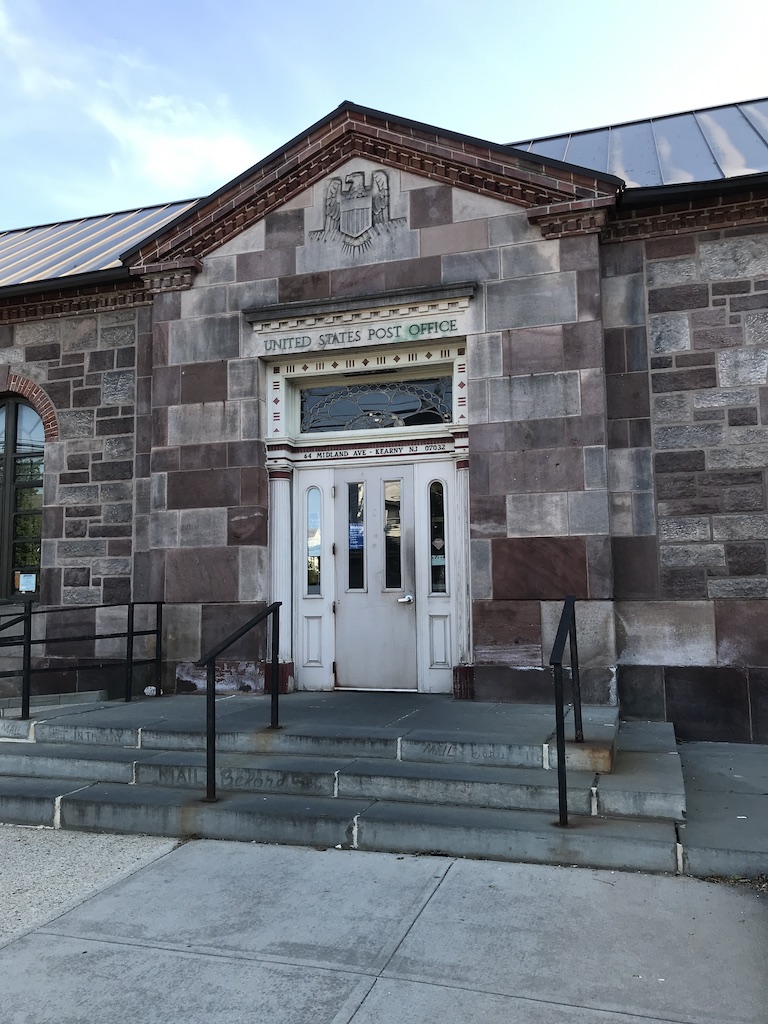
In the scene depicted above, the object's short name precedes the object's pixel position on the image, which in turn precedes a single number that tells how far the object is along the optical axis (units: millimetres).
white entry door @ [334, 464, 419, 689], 8250
